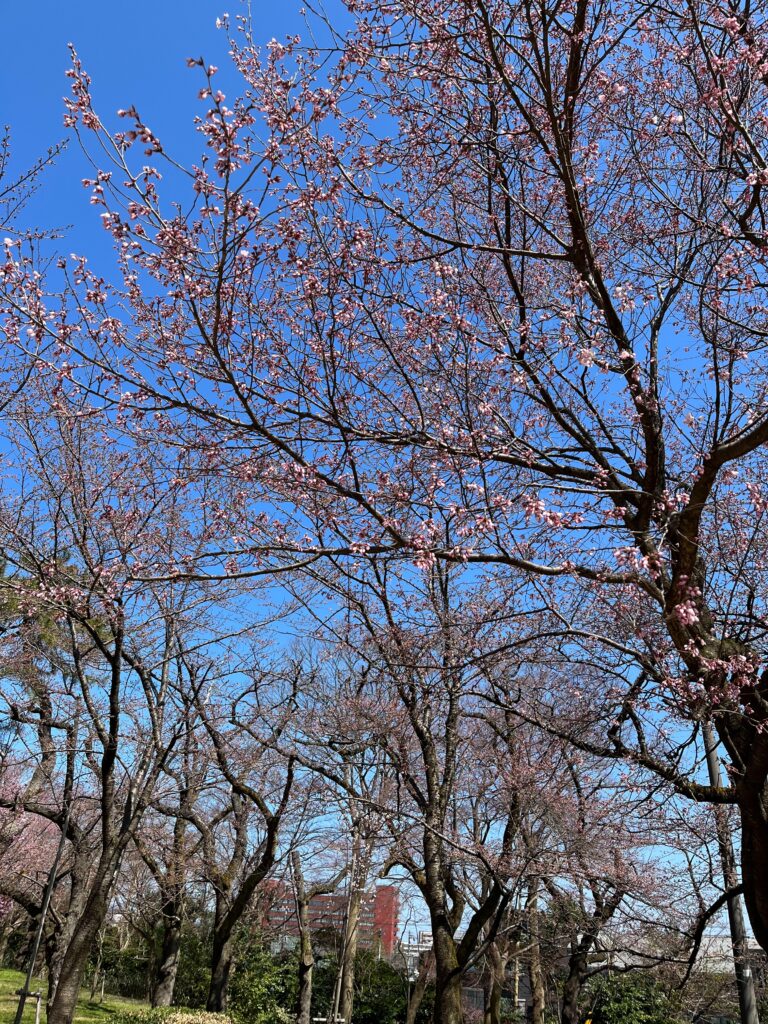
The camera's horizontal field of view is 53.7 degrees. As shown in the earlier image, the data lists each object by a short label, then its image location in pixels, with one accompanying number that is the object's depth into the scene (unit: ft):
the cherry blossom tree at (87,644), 20.65
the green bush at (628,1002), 61.72
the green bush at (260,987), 62.85
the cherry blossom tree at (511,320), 13.97
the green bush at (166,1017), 34.63
